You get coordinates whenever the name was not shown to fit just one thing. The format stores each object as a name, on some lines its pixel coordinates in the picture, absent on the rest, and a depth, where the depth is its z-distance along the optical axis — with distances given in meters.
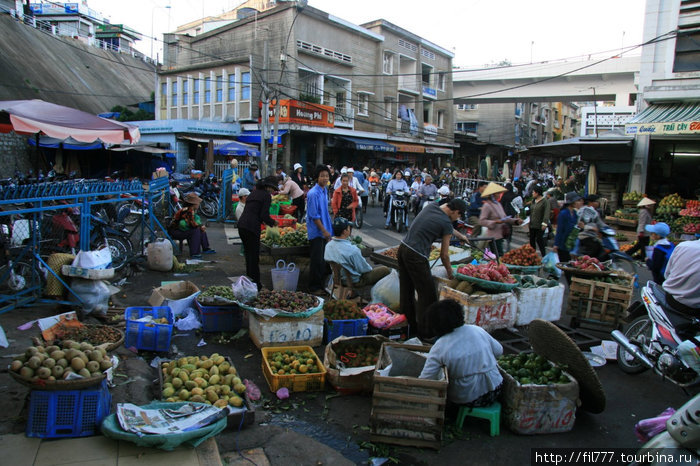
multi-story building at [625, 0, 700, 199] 15.73
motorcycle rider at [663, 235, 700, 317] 4.54
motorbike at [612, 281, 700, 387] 4.31
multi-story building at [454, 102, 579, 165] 45.26
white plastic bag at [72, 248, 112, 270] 5.79
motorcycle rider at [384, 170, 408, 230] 14.88
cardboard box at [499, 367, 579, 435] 3.92
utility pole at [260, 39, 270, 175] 19.62
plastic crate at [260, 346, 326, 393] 4.52
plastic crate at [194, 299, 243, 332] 5.92
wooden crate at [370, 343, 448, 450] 3.66
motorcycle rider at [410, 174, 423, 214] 16.26
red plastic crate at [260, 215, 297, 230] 11.18
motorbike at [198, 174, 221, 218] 16.64
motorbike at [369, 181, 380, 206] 22.58
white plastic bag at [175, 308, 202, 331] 6.01
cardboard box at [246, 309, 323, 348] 5.41
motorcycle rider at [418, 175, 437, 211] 15.29
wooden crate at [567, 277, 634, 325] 6.39
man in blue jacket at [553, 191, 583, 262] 8.31
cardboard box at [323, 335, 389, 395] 4.56
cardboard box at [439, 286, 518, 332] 5.88
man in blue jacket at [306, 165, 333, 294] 7.41
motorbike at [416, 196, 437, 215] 15.24
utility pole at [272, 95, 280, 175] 19.91
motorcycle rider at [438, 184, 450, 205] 12.92
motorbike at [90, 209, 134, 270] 7.91
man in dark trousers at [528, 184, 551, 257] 10.38
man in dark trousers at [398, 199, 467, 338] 5.58
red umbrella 8.17
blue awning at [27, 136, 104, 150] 20.02
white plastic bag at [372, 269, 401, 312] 6.68
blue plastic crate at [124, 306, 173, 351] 5.24
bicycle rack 5.64
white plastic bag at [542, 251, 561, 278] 7.71
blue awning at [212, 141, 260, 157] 23.31
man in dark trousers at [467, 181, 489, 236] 11.89
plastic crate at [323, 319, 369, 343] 5.73
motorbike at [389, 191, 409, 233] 14.89
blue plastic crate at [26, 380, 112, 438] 3.35
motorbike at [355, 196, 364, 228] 15.16
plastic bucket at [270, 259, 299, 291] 7.57
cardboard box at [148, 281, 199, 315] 6.24
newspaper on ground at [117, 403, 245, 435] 3.37
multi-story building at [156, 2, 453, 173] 27.08
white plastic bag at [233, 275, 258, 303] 5.84
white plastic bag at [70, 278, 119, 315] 5.83
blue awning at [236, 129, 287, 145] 26.72
